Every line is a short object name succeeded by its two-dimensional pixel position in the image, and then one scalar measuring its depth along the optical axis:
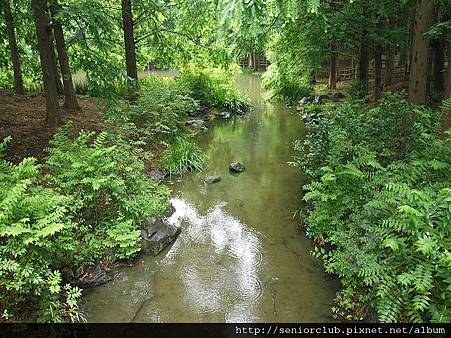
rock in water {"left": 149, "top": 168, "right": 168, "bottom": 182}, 9.31
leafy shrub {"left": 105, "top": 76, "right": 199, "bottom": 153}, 9.85
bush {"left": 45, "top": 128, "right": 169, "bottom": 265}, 5.70
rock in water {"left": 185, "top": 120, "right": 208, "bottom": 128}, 14.76
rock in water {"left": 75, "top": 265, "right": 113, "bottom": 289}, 5.37
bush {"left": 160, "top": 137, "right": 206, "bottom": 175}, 10.08
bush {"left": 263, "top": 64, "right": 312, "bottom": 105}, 20.78
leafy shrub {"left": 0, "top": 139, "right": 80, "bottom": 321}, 4.22
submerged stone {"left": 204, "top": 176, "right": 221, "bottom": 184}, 9.58
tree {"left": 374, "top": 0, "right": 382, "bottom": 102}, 12.82
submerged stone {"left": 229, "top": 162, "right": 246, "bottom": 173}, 10.30
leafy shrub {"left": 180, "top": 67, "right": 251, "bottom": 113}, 17.08
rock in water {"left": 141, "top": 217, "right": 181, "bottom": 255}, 6.30
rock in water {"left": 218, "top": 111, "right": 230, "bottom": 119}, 17.59
